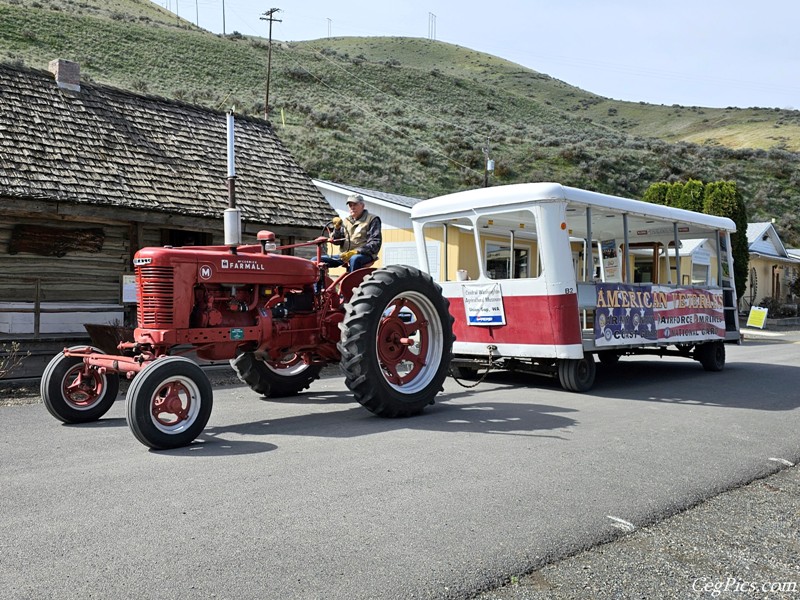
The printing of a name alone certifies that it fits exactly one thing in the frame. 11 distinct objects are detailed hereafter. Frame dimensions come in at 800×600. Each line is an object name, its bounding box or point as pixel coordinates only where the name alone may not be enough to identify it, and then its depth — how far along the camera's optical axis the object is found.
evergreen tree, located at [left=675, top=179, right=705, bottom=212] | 29.03
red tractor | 6.31
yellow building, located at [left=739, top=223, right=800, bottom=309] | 34.41
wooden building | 12.54
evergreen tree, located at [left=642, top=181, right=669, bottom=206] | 29.75
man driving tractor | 8.56
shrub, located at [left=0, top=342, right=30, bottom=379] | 9.99
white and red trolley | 9.68
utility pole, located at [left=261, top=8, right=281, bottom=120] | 41.78
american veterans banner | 10.29
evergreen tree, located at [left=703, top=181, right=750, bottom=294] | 28.06
